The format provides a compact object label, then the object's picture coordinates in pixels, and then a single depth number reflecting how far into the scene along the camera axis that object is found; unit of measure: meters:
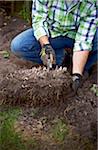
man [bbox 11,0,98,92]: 2.01
